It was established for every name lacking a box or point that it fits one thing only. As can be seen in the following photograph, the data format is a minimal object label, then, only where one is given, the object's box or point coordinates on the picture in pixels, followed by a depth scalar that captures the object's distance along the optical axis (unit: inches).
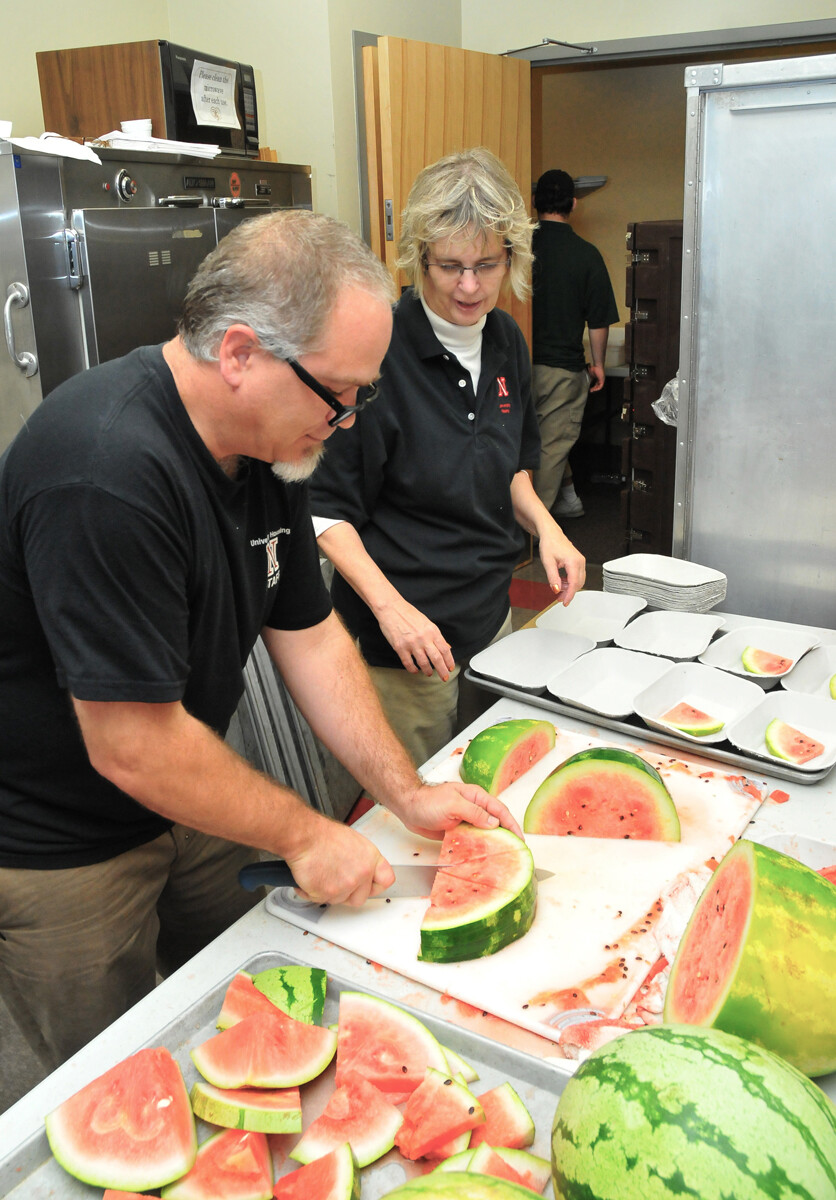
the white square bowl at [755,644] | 84.7
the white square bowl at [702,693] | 76.5
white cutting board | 49.8
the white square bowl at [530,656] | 81.6
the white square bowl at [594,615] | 92.5
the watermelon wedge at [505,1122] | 41.2
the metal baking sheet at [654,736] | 67.2
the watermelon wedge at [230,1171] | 39.8
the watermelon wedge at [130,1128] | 40.4
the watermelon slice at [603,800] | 61.8
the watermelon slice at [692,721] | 71.7
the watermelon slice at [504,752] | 66.8
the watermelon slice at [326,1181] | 38.5
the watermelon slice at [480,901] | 50.9
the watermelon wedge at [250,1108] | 42.1
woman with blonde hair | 80.9
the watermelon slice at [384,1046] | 44.2
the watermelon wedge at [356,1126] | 41.3
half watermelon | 40.9
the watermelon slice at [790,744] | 68.5
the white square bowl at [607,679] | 77.4
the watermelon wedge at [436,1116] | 40.8
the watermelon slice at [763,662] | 81.4
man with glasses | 46.1
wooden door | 176.4
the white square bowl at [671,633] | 87.3
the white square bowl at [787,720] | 69.9
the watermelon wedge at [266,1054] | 43.8
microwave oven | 151.4
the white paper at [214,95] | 158.2
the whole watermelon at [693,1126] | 30.2
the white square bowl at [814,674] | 81.2
